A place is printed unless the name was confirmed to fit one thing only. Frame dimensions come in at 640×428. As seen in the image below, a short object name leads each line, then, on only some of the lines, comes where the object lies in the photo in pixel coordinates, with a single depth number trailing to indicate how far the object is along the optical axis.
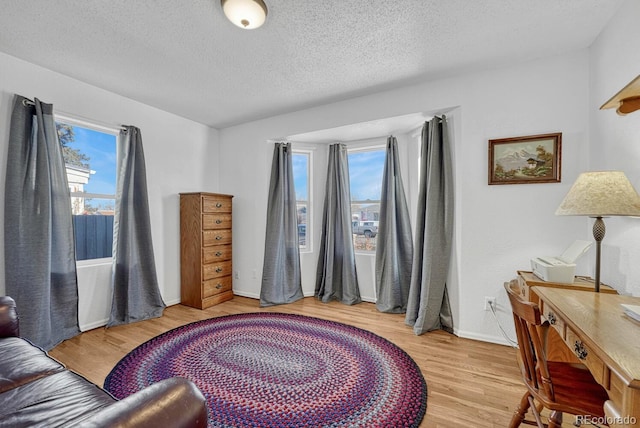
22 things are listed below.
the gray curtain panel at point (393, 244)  3.35
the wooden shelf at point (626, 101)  1.38
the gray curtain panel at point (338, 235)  3.72
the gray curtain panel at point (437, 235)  2.74
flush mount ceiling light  1.63
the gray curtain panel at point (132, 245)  3.00
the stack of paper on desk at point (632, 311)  1.07
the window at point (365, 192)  3.80
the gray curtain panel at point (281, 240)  3.65
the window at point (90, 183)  2.77
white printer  1.83
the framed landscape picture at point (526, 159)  2.29
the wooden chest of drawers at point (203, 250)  3.46
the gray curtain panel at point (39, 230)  2.24
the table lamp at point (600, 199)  1.41
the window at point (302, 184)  4.07
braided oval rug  1.61
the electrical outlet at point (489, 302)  2.49
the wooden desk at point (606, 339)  0.75
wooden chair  1.09
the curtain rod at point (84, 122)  2.60
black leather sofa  0.72
